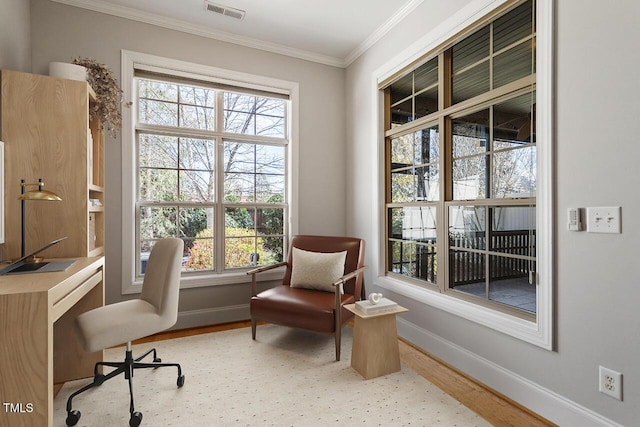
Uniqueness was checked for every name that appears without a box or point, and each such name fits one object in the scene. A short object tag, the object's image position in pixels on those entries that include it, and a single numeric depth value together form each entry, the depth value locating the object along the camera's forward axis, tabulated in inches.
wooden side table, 85.9
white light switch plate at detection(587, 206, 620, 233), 57.4
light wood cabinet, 79.5
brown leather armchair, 94.5
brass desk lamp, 70.8
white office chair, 67.7
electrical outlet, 56.9
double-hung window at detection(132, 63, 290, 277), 121.2
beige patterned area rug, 68.7
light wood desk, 47.7
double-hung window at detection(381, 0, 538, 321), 76.5
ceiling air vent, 109.0
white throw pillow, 111.1
